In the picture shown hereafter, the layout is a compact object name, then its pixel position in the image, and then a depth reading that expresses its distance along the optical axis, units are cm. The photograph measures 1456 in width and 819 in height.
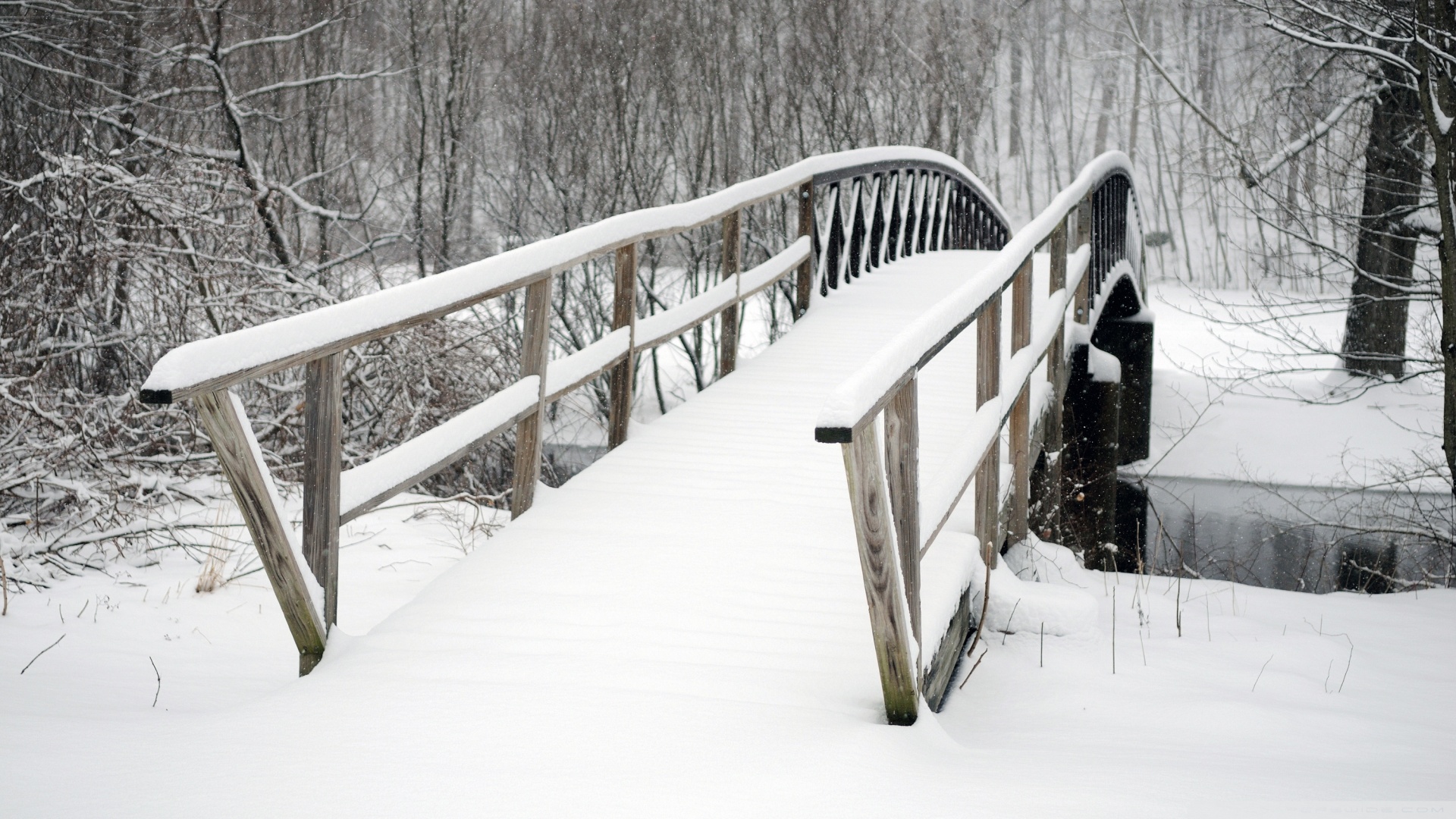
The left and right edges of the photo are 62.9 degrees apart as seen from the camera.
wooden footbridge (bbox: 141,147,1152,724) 281
